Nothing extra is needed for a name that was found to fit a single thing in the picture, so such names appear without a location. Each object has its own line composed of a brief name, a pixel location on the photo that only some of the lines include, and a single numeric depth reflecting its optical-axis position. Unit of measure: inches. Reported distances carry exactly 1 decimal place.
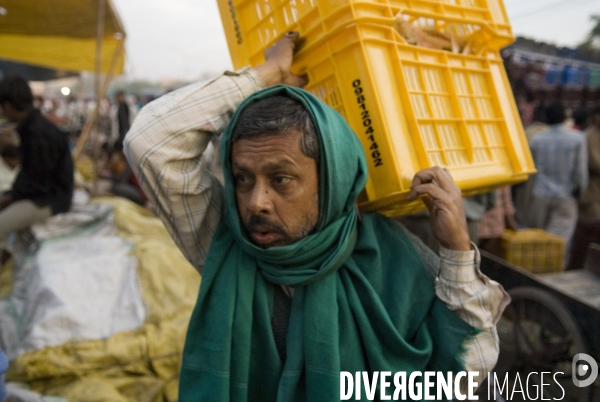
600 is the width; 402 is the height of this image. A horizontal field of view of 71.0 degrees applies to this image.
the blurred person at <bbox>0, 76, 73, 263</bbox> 151.3
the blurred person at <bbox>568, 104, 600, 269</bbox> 215.8
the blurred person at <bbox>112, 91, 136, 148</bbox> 413.4
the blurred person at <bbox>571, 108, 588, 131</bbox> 329.7
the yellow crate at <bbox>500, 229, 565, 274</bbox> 154.8
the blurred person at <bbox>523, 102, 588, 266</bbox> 206.1
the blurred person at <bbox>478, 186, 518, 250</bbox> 160.4
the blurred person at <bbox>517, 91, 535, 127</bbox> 394.6
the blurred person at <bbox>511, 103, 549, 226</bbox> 235.3
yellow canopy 229.9
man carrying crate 53.1
